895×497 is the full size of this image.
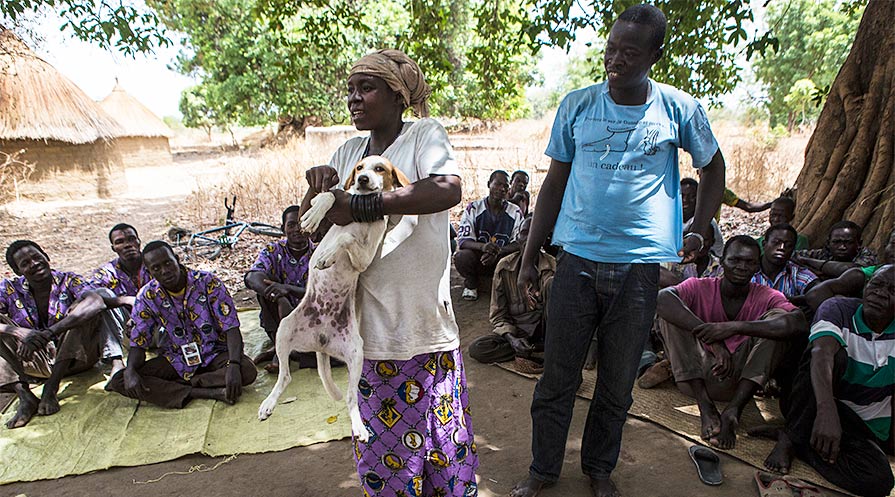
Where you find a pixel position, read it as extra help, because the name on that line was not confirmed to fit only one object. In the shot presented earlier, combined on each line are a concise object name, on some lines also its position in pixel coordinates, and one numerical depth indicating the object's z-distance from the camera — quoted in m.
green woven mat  3.17
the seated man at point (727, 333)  3.06
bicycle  7.05
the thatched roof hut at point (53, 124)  10.30
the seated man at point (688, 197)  4.70
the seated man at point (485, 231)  5.39
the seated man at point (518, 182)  6.23
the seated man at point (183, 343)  3.66
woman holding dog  1.60
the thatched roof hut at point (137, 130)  16.25
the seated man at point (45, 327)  3.73
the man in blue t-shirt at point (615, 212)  2.00
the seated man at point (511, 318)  4.21
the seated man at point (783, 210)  4.69
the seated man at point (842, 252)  3.74
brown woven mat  2.88
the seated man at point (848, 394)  2.60
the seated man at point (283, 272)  4.27
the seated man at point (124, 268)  4.36
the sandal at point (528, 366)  3.98
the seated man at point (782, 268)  3.75
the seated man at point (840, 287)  3.28
